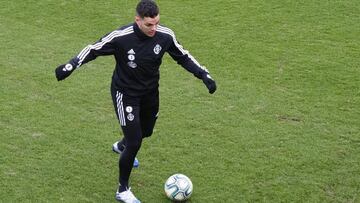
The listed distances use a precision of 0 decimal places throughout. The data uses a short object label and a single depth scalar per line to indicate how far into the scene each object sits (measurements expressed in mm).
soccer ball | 10922
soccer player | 10086
